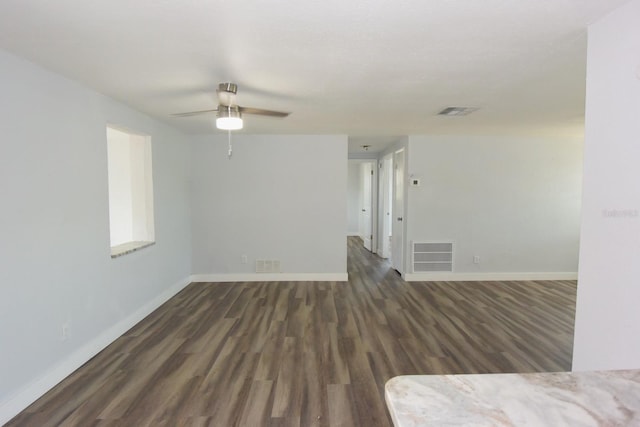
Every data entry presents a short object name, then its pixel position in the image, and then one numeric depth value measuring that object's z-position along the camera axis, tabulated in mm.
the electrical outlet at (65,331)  2374
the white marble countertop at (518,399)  793
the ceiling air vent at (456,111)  3246
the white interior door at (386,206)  6641
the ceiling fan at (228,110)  2293
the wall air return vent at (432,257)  4996
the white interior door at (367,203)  7445
